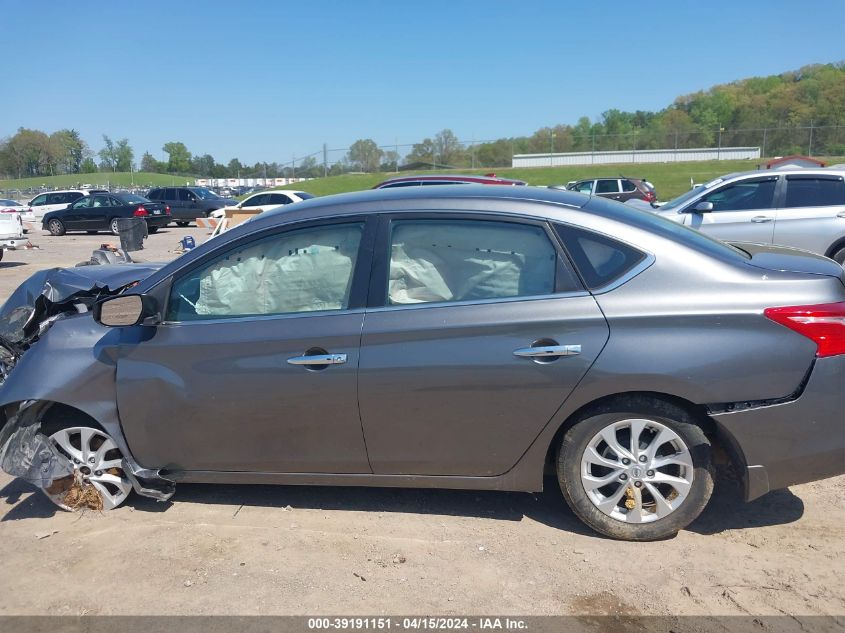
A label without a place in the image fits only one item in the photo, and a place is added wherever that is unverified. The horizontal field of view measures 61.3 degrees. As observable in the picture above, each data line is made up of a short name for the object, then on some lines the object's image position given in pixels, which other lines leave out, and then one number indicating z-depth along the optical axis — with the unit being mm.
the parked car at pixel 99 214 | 25625
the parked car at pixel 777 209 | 9414
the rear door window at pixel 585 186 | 27345
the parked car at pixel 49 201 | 31109
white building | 57719
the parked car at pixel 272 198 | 23723
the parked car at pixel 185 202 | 29188
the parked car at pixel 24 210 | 28159
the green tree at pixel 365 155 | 56531
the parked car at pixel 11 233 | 15250
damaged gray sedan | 3314
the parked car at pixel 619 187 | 27453
